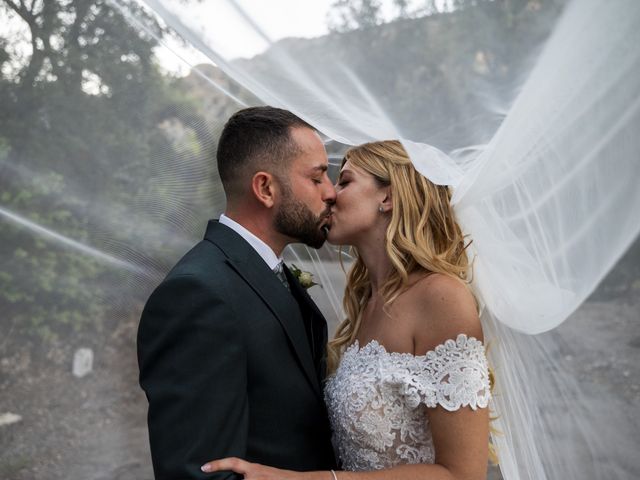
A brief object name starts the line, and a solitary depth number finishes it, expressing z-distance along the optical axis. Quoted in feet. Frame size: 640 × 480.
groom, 6.25
